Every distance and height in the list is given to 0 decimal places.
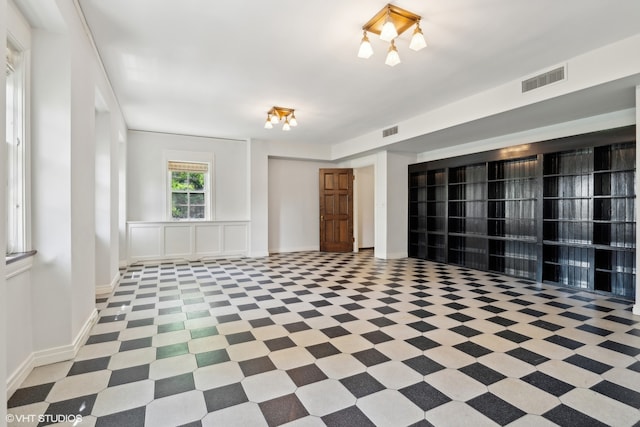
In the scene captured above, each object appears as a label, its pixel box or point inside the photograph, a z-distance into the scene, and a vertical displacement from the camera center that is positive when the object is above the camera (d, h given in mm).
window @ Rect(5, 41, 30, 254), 2160 +407
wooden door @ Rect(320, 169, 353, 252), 8305 +61
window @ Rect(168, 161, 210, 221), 7035 +524
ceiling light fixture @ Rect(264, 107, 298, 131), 5234 +1661
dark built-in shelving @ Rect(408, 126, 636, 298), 4156 +11
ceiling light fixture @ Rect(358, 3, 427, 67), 2621 +1697
